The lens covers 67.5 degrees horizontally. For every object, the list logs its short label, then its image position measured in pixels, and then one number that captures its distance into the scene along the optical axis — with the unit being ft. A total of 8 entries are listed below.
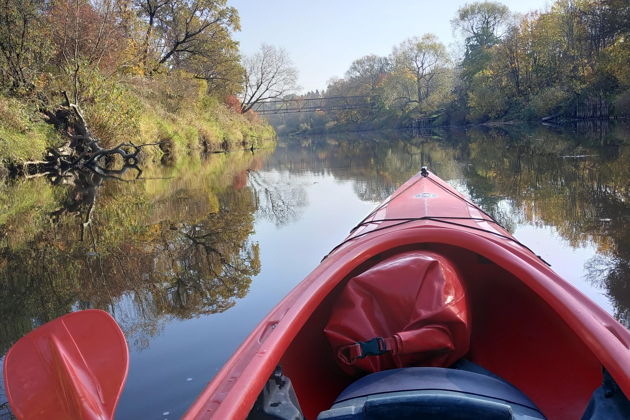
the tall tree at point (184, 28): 62.23
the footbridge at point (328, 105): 166.73
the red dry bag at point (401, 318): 4.30
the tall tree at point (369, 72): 171.29
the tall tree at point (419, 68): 132.05
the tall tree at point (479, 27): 107.46
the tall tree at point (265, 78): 97.45
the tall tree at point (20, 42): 32.12
